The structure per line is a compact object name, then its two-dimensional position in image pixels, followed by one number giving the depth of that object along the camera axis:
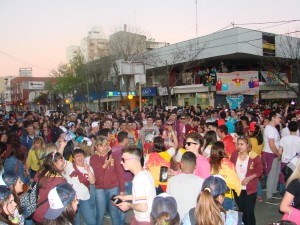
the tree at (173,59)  29.44
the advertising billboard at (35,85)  99.19
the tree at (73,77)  39.81
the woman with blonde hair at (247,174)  4.96
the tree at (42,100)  62.72
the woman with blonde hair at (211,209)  2.64
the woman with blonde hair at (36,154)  7.04
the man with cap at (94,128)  9.07
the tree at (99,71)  36.16
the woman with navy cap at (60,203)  2.71
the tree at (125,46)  34.53
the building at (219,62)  25.97
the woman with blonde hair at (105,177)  5.24
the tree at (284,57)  26.23
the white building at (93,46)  37.56
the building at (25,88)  90.94
